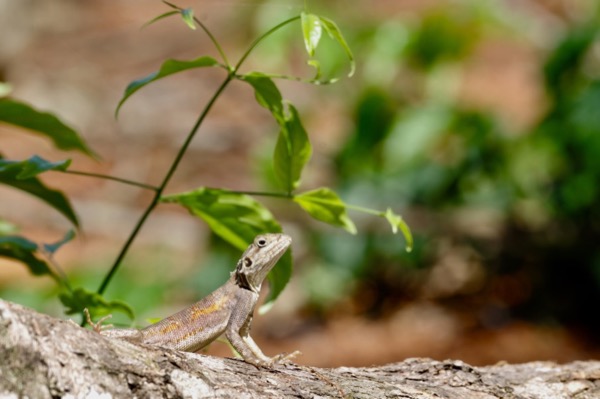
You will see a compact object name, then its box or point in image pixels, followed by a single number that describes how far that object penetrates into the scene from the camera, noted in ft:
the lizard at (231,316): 21.54
